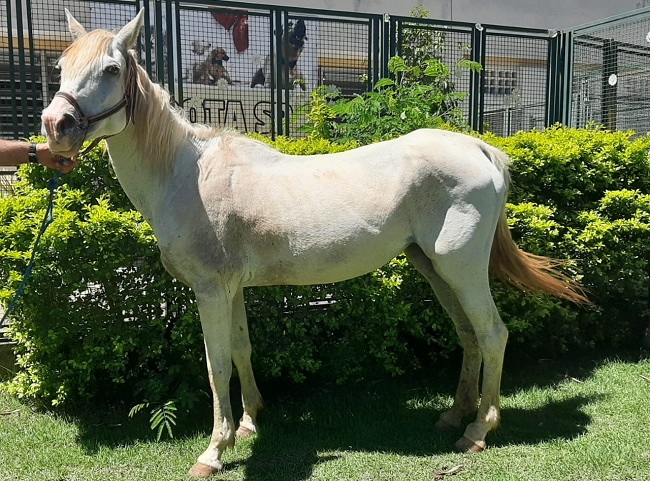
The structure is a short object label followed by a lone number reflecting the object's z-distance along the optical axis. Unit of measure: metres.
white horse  3.00
